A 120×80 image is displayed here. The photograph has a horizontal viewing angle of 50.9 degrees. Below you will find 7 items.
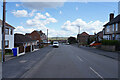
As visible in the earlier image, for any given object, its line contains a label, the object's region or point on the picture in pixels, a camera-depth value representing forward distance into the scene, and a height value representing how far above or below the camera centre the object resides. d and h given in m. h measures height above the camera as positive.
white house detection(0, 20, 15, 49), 28.08 +0.74
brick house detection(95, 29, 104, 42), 60.53 +2.55
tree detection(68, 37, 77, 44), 108.69 -0.24
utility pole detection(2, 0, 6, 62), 12.57 +0.53
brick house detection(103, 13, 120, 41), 30.60 +2.62
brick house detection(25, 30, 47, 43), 78.49 +2.79
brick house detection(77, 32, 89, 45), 106.88 +2.37
